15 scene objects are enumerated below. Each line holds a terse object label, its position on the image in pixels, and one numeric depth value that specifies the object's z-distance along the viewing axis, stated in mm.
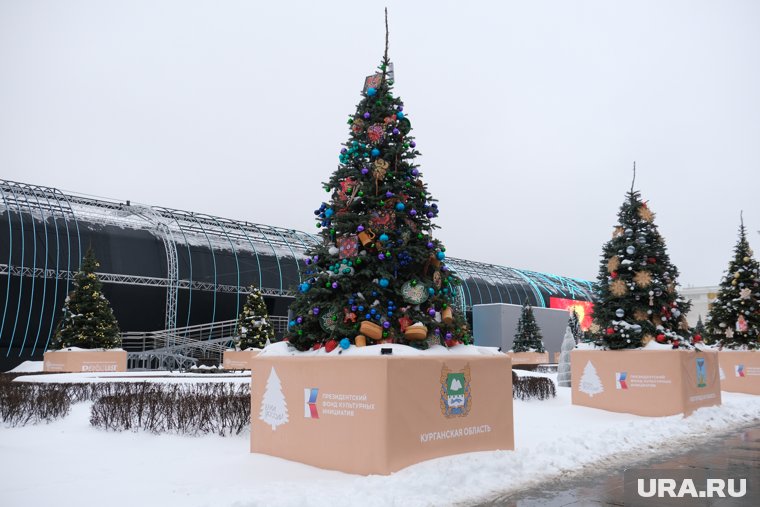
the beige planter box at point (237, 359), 31906
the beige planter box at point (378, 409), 7527
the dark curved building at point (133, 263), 33031
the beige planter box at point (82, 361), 25219
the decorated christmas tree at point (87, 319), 26031
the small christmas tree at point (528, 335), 43281
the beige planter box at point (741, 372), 21406
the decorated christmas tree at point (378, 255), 8617
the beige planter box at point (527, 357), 42438
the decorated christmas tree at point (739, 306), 22453
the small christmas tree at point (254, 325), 33312
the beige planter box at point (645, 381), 14031
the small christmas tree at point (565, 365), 22269
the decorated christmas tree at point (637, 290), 15156
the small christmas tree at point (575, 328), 45562
